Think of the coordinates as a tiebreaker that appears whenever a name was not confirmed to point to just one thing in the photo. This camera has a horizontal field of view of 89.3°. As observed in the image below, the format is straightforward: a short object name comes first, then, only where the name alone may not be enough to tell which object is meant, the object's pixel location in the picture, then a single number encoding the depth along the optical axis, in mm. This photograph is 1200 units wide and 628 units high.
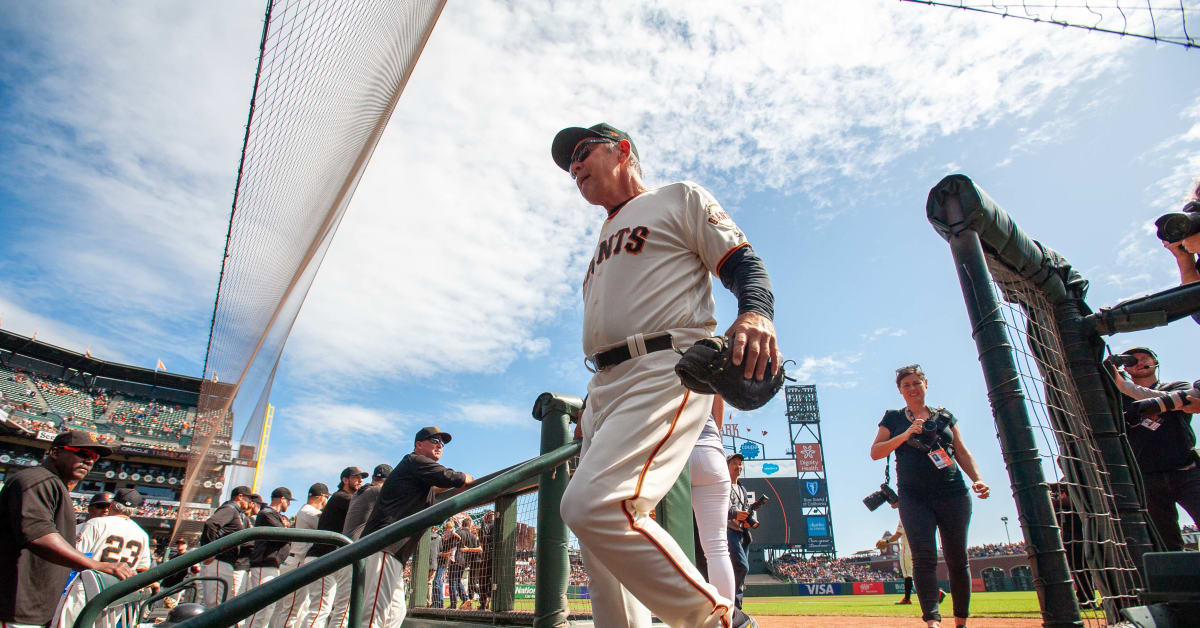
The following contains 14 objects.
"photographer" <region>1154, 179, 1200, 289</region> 2834
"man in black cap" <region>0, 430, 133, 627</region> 3195
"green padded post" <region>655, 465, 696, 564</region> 2025
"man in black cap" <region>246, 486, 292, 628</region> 6309
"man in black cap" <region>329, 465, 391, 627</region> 5008
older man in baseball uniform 1410
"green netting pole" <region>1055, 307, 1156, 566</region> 2555
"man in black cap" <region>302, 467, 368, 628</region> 5359
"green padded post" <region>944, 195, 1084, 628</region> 2074
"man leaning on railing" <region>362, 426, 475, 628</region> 3975
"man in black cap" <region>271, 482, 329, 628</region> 5539
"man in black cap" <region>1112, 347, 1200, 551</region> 3391
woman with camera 3262
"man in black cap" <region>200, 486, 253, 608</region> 6656
